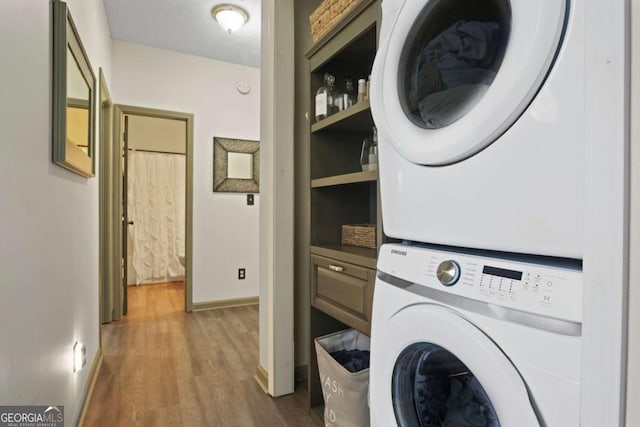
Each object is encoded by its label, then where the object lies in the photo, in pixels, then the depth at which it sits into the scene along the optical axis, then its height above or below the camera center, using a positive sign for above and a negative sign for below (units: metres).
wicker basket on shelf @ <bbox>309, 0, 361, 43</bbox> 1.42 +0.89
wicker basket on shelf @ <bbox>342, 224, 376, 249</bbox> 1.51 -0.10
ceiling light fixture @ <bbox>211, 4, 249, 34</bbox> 2.63 +1.57
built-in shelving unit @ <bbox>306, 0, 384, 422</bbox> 1.31 +0.10
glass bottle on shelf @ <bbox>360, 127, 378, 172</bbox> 1.44 +0.26
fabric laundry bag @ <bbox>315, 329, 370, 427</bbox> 1.28 -0.65
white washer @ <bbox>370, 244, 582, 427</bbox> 0.54 -0.25
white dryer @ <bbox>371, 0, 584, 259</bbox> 0.55 +0.18
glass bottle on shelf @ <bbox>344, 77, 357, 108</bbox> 1.73 +0.65
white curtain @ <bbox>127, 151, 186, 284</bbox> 4.62 -0.01
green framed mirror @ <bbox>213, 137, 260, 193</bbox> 3.62 +0.52
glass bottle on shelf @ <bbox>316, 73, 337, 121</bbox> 1.62 +0.54
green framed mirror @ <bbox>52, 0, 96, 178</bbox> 1.30 +0.52
